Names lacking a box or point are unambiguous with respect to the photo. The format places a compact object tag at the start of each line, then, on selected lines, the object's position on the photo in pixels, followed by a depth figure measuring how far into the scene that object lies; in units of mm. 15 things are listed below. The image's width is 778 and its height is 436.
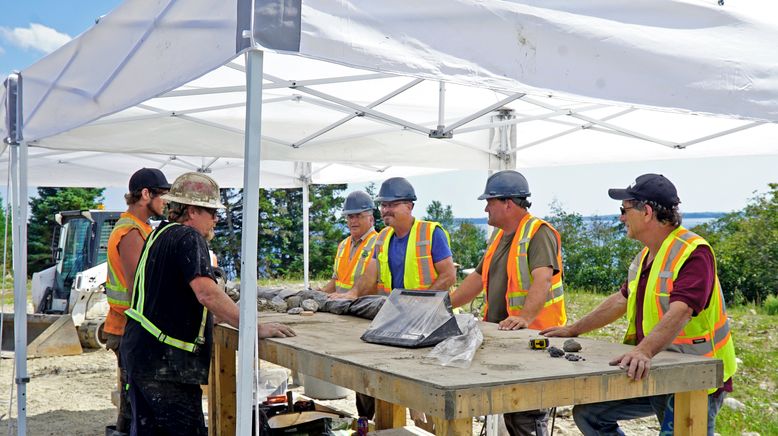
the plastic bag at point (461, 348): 3129
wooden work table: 2727
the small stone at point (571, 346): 3482
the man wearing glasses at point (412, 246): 5922
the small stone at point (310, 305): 5102
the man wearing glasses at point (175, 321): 3781
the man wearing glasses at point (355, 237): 7035
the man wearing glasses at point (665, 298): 3453
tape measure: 3586
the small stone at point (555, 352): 3367
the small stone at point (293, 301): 5188
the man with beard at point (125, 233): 5105
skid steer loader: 11117
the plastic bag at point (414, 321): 3578
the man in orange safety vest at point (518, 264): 4680
